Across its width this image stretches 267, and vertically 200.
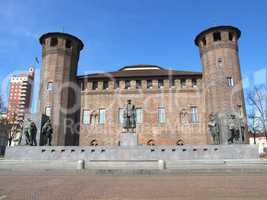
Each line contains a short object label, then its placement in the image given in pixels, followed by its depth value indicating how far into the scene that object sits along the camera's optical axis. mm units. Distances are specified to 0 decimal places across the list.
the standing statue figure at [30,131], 23781
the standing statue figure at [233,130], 22964
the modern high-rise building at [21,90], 113188
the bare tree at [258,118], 35594
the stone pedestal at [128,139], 22688
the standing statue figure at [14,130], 44456
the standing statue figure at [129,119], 23922
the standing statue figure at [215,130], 24344
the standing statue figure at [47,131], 25498
